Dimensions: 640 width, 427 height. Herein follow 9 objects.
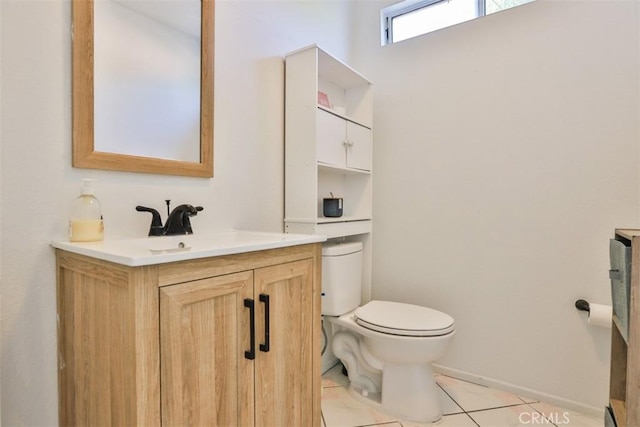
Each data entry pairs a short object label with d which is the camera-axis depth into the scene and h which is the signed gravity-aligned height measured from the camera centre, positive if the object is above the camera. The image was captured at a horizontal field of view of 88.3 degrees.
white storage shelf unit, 1.56 +0.34
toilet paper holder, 1.54 -0.45
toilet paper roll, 1.43 -0.47
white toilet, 1.47 -0.61
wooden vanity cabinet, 0.72 -0.34
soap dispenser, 0.92 -0.03
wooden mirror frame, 0.95 +0.29
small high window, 1.84 +1.17
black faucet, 1.09 -0.05
